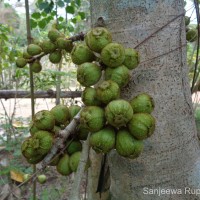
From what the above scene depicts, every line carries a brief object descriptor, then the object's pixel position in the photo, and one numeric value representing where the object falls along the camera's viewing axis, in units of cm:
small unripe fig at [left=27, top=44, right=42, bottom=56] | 83
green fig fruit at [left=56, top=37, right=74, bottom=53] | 80
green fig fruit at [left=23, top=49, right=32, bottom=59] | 85
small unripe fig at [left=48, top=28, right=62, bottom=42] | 83
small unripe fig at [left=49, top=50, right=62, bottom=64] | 85
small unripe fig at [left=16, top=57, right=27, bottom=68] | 85
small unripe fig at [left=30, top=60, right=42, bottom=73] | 86
